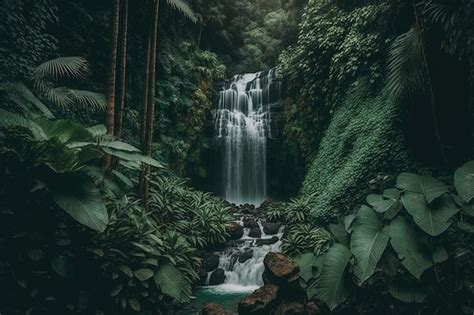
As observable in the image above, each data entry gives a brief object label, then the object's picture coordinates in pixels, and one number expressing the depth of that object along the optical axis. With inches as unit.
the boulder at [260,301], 240.7
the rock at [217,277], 346.4
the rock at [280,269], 250.5
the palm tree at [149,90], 349.1
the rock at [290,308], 232.7
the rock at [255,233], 433.7
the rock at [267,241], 399.9
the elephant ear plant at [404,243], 190.4
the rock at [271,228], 436.8
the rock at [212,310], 231.3
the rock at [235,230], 419.6
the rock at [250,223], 454.4
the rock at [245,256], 369.1
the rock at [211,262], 358.9
